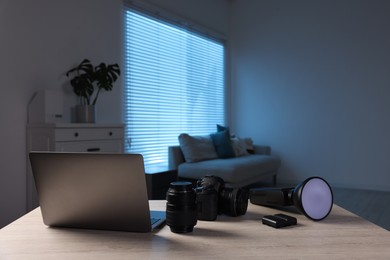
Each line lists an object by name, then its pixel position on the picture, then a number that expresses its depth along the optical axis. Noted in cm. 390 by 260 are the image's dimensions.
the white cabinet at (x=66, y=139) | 275
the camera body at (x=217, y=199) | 107
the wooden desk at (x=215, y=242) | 78
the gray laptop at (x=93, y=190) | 89
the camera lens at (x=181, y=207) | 93
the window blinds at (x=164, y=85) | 416
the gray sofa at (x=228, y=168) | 409
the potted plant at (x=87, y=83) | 316
